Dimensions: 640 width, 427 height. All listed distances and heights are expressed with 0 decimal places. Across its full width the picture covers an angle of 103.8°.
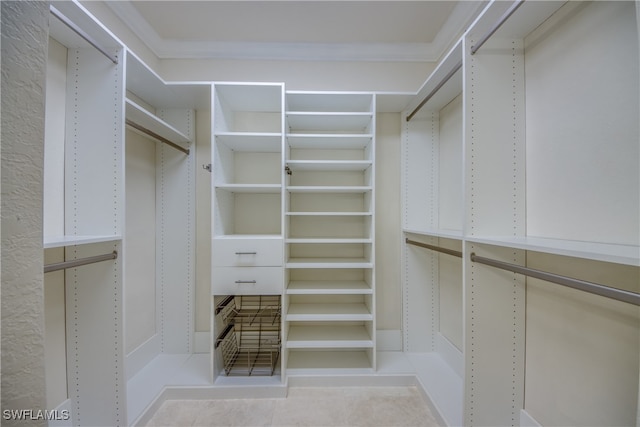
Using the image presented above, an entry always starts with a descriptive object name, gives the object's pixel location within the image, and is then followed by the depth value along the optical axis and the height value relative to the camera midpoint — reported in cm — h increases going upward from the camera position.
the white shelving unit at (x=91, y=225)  128 -5
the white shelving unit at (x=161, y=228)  178 -11
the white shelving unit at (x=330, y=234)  178 -17
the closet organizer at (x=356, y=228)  97 -8
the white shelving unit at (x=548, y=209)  89 +2
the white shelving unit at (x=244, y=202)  166 +10
